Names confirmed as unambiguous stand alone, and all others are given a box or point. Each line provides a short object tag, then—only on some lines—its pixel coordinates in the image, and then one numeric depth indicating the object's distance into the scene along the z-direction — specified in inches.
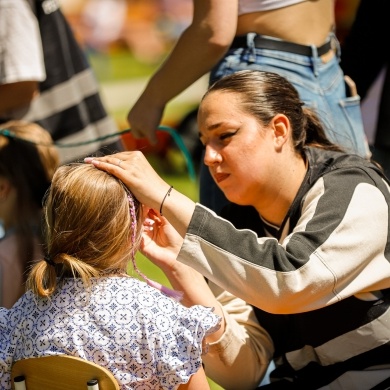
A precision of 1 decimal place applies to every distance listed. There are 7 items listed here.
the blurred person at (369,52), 332.5
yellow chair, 171.6
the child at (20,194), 292.8
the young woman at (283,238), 182.4
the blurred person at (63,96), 349.1
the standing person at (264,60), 238.1
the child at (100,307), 179.6
